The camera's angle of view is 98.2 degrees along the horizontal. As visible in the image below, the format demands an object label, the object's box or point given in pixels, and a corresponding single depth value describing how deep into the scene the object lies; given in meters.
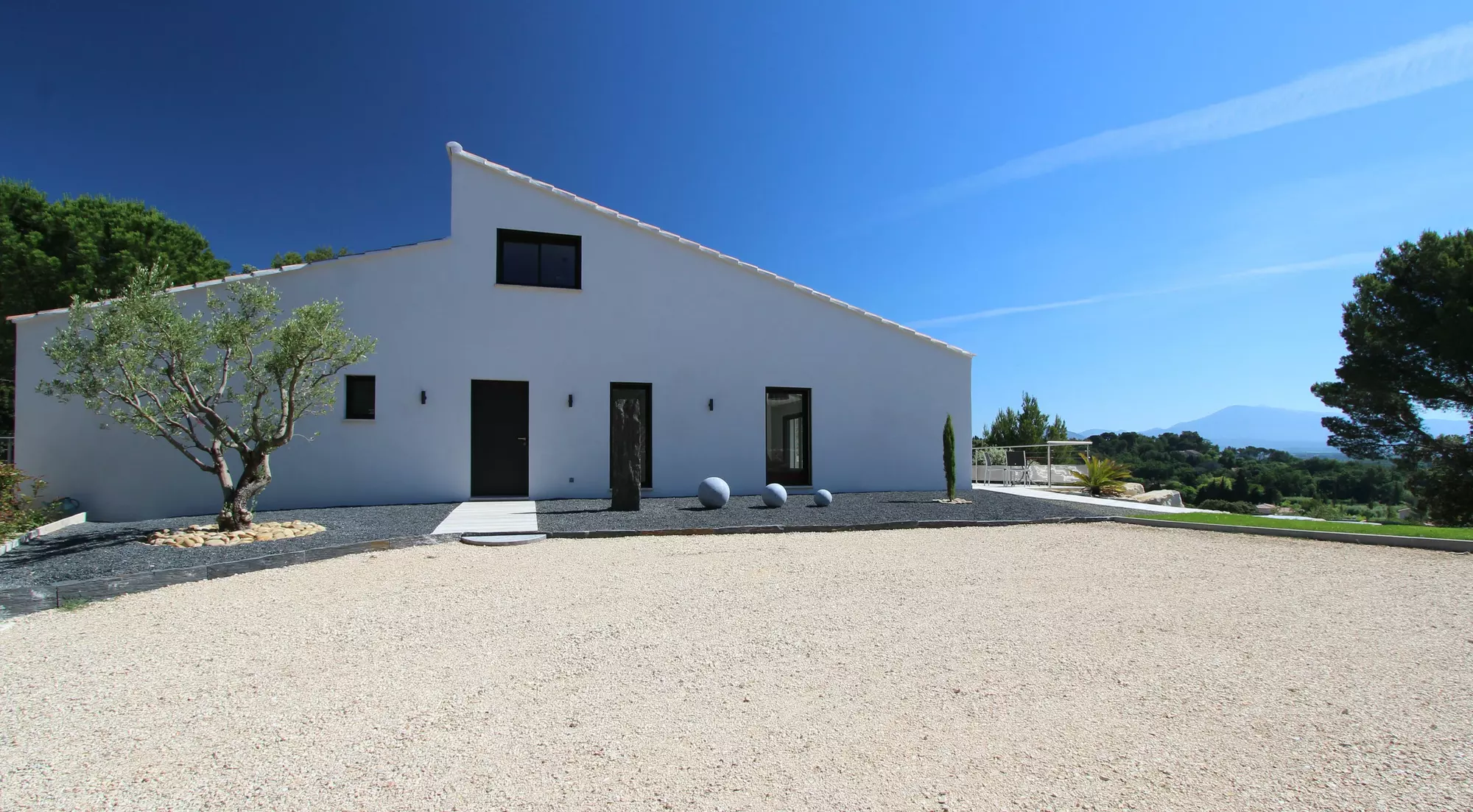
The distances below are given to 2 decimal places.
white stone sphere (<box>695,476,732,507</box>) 10.22
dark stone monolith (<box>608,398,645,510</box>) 9.89
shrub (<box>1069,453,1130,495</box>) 13.89
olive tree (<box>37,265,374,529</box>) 6.80
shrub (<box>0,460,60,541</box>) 7.16
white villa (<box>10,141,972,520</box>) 10.02
